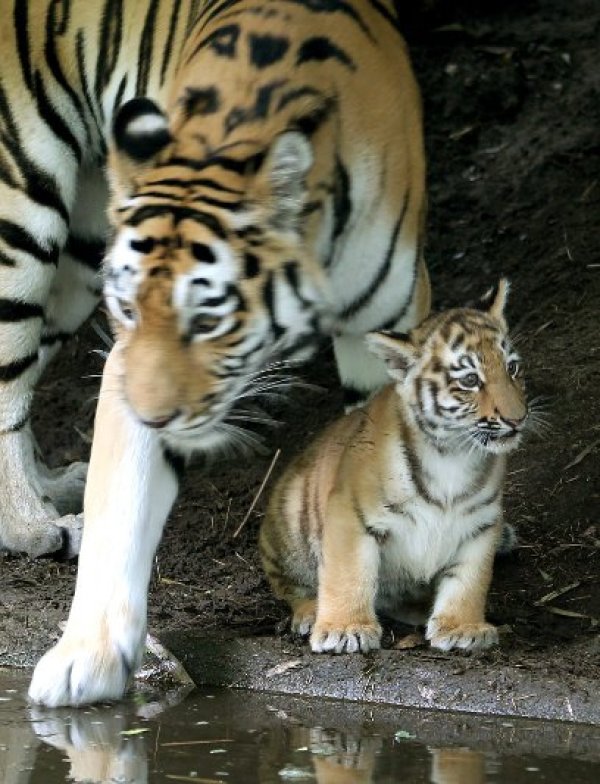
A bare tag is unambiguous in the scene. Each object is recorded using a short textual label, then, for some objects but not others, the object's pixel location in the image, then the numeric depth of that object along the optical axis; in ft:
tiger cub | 29.43
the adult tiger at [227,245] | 27.12
